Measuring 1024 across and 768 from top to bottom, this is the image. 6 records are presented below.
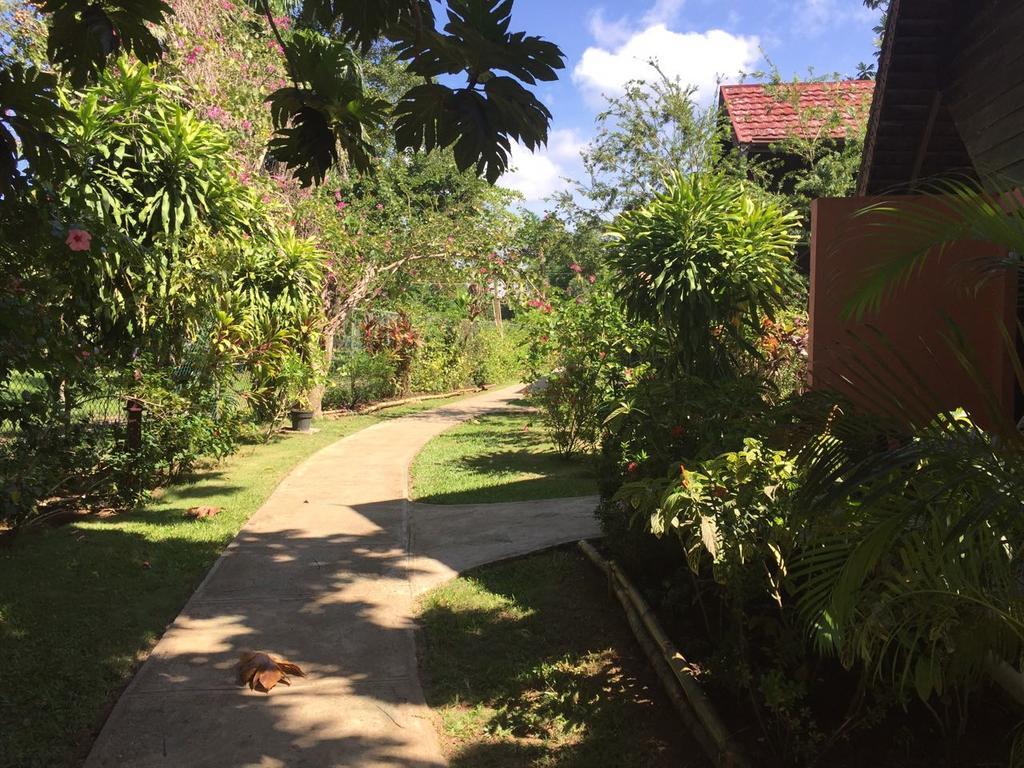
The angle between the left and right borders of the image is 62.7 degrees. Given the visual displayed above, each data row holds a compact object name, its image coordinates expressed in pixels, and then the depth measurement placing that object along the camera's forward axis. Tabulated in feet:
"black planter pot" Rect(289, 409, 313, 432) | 48.65
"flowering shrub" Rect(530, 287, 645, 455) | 31.32
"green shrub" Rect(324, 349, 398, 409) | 60.95
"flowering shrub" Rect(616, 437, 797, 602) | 12.28
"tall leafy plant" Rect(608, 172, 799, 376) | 23.52
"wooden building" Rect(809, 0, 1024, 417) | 16.40
